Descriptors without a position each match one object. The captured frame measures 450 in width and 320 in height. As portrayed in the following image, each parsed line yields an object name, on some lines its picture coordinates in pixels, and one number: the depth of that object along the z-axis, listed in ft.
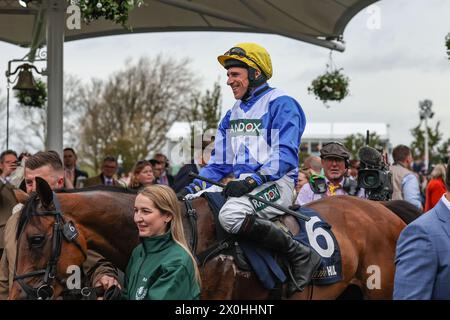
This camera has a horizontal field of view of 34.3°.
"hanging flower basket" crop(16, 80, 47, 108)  39.27
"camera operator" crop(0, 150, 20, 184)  29.09
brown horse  13.41
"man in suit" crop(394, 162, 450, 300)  9.58
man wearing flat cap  23.76
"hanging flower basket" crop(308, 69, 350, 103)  38.01
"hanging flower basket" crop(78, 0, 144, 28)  22.97
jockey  15.62
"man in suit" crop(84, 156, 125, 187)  36.60
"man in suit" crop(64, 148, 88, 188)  34.57
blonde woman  11.37
